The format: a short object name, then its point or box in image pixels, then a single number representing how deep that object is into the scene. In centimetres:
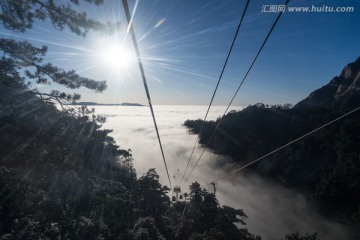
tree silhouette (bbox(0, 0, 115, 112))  766
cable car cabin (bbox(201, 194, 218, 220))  2379
